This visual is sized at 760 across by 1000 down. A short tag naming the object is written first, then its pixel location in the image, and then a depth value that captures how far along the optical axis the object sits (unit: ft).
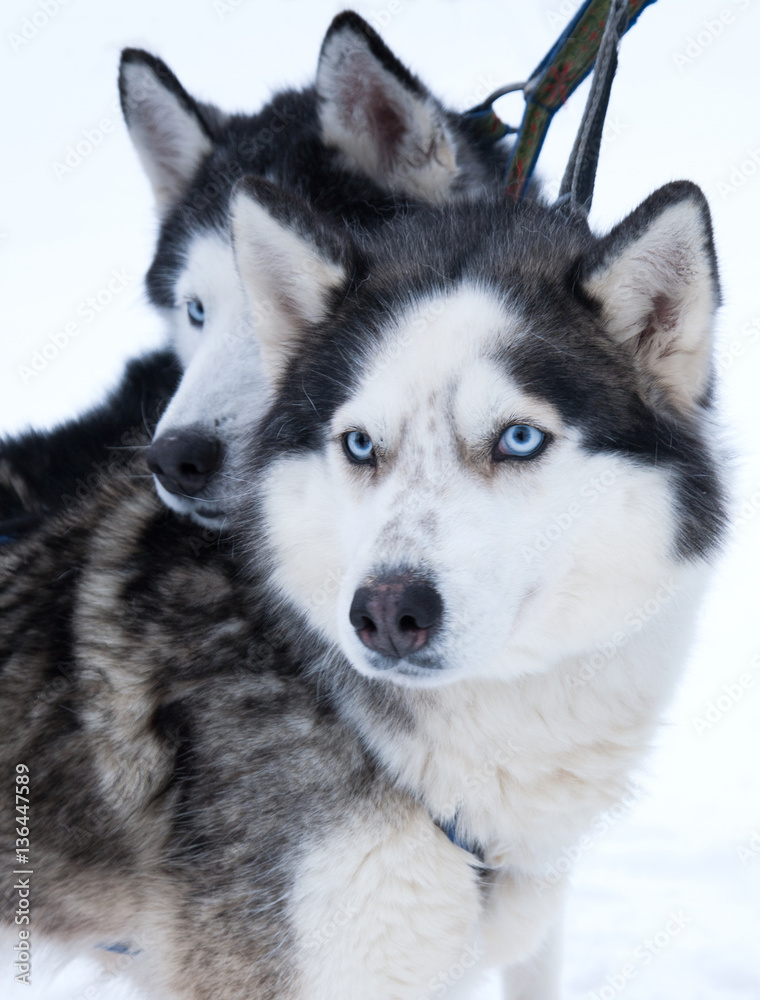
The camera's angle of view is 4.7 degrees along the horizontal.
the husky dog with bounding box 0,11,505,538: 11.85
